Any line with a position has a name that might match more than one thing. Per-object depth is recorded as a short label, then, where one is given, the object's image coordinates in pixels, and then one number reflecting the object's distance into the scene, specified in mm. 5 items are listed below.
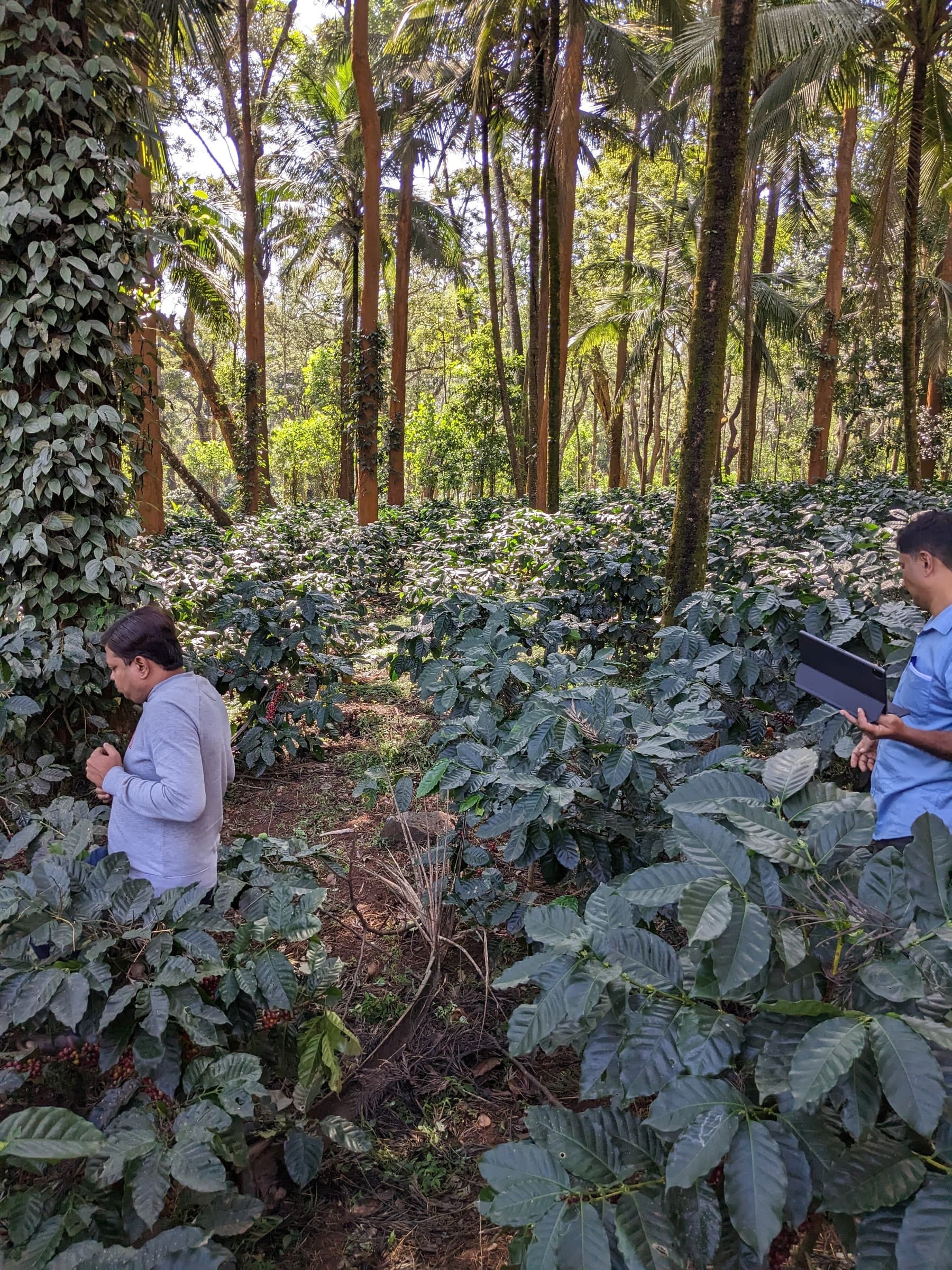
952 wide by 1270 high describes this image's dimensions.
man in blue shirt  2186
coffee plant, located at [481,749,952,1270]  1024
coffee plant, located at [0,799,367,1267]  1476
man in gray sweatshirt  2271
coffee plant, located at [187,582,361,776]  5113
